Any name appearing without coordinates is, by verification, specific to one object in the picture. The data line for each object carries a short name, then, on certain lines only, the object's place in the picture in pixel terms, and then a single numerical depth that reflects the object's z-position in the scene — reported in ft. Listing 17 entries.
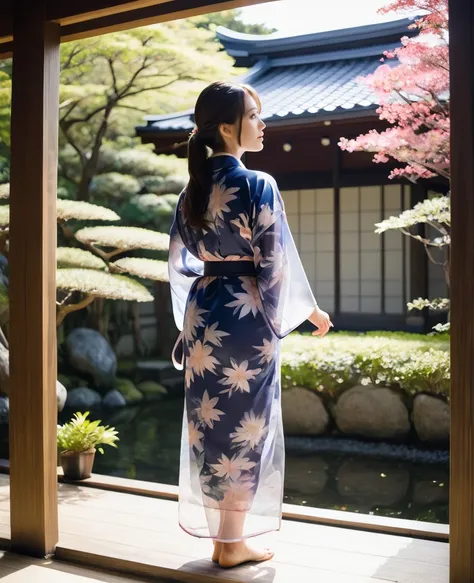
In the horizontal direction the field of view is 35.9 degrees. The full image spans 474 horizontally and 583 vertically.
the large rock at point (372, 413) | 21.88
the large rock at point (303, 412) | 22.88
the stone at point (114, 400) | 29.32
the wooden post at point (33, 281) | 10.27
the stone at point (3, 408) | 23.57
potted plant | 14.26
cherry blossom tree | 18.65
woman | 9.00
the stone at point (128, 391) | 30.17
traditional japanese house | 28.32
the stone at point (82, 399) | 28.53
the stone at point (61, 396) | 21.66
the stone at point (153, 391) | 30.78
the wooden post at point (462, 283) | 7.75
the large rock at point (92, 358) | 30.27
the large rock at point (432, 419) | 21.33
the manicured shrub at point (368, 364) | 21.57
